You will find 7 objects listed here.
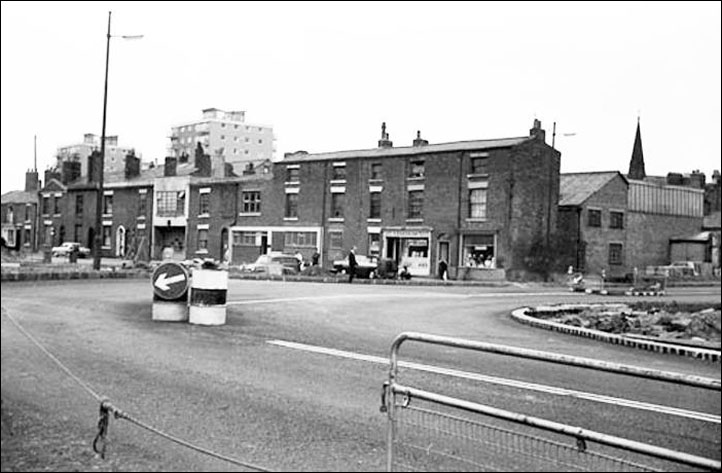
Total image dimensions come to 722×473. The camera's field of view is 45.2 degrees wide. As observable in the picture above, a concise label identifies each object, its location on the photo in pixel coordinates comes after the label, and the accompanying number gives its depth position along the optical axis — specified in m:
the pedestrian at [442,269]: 43.34
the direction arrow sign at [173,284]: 11.66
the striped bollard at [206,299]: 12.22
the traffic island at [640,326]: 13.77
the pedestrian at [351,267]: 33.25
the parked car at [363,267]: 38.44
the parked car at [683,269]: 49.81
